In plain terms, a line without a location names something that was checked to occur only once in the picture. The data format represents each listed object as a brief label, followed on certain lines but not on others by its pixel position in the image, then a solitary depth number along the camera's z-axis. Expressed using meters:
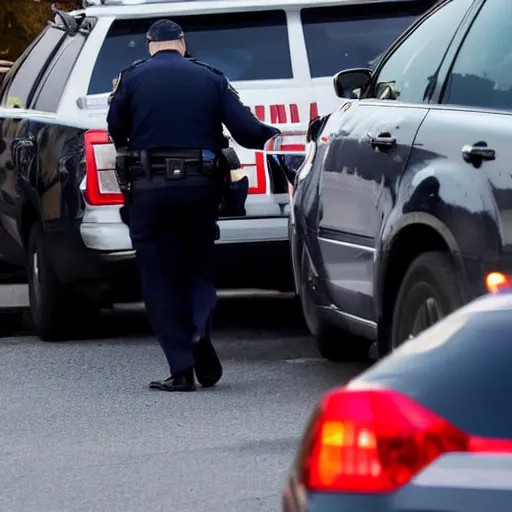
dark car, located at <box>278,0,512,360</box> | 11.71
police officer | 16.17
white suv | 19.17
